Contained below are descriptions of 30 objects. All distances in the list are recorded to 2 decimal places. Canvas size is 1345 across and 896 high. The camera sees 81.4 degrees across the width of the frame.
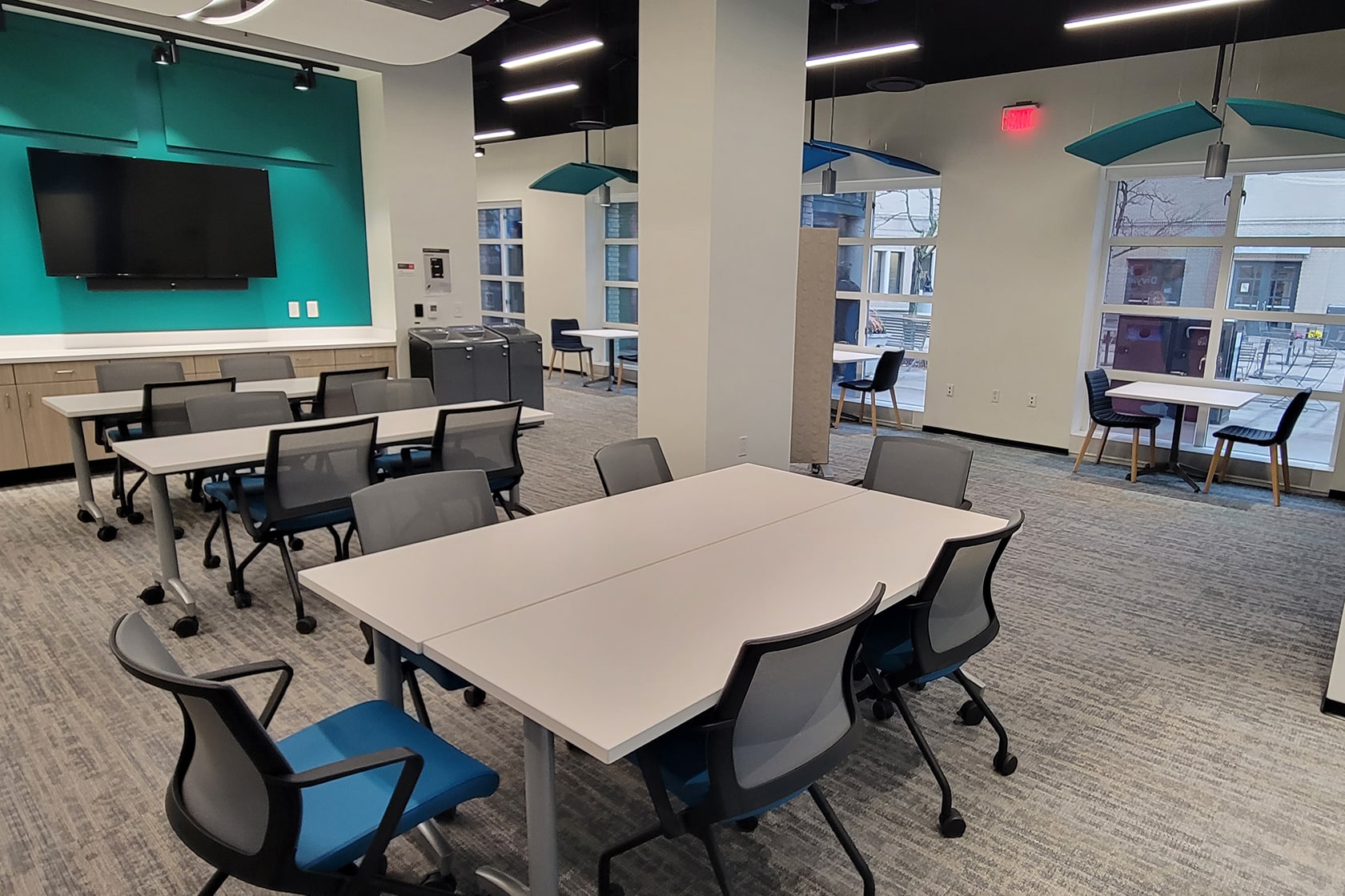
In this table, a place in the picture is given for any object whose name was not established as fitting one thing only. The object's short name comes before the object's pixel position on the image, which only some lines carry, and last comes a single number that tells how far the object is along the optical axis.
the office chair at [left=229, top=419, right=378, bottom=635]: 3.63
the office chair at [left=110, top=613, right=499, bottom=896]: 1.51
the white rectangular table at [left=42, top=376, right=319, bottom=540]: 4.62
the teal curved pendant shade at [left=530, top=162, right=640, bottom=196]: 10.07
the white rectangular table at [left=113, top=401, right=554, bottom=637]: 3.56
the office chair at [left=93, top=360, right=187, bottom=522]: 5.23
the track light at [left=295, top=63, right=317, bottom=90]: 6.85
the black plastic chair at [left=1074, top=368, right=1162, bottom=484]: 6.52
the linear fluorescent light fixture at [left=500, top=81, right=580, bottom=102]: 7.99
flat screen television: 6.00
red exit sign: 7.29
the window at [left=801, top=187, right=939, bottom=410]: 8.66
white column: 4.26
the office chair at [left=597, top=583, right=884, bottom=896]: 1.71
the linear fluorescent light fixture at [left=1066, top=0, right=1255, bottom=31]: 4.93
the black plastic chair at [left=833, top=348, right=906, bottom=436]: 7.85
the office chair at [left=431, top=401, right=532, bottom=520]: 4.16
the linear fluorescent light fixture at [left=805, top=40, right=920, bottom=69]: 6.05
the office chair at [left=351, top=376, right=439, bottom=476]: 4.64
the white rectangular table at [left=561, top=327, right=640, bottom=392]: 10.39
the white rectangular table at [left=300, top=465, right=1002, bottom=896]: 1.74
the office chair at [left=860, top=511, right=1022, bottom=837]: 2.38
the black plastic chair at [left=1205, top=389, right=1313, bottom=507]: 5.87
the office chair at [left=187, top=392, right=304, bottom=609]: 4.04
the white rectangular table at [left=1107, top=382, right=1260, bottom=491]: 6.12
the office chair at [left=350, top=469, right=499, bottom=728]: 2.62
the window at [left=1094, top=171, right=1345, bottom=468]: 6.38
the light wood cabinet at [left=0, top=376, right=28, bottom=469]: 5.64
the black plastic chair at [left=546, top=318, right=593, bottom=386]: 11.12
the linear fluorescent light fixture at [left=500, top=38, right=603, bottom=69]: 6.32
